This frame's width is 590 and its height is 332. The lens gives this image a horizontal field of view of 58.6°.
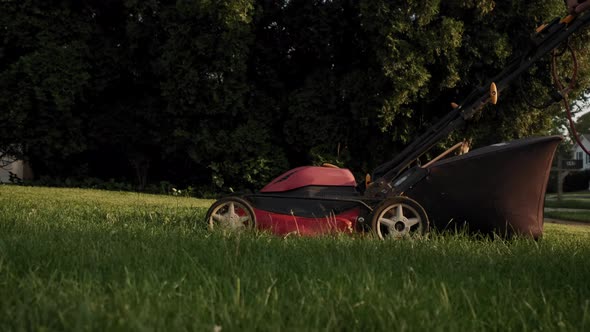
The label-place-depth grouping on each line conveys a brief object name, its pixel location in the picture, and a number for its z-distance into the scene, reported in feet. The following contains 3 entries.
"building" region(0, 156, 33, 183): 54.85
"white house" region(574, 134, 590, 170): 172.04
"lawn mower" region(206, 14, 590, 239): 12.83
